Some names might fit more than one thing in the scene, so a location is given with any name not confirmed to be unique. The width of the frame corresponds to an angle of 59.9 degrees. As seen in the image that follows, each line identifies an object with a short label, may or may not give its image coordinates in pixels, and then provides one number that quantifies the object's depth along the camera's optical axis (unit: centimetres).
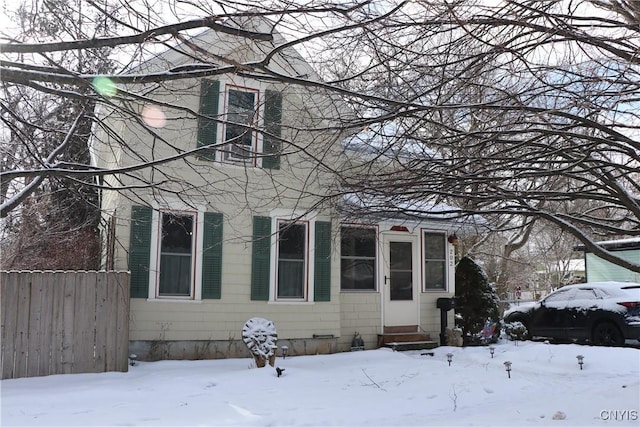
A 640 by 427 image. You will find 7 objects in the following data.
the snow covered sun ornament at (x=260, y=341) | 913
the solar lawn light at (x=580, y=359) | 956
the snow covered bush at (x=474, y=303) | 1290
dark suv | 1282
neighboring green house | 1634
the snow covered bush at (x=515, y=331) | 1395
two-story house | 991
